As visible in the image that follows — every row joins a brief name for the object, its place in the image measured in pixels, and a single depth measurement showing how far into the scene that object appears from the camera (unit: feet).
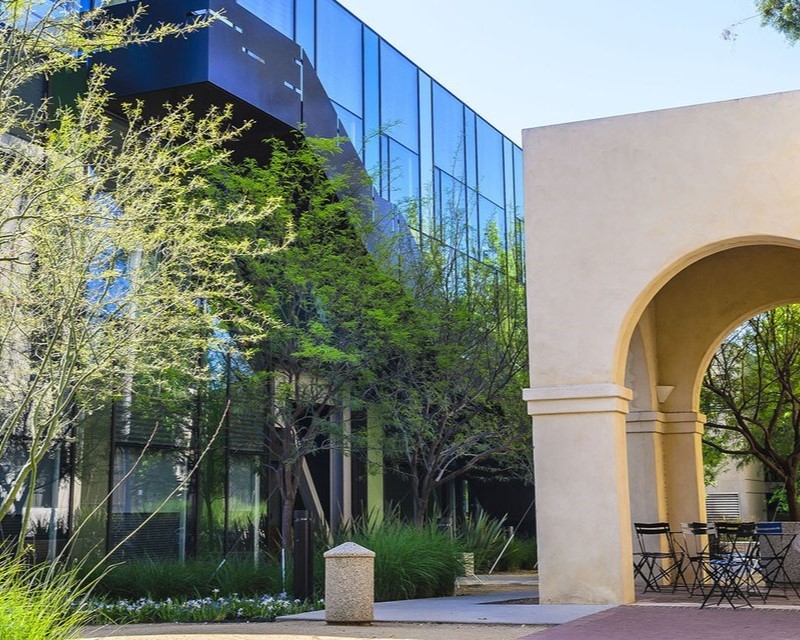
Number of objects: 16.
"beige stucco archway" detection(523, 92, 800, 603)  44.01
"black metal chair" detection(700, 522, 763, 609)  41.47
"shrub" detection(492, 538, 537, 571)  83.31
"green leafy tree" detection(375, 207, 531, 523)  65.57
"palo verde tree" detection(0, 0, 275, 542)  28.76
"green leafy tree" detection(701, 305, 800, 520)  73.77
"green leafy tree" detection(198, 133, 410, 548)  57.06
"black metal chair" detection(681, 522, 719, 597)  44.88
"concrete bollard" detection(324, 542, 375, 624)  39.24
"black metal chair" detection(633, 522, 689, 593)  49.06
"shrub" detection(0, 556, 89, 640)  22.89
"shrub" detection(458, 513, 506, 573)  74.69
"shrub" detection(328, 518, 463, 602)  50.88
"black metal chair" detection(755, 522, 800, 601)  49.03
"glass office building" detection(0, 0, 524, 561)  56.85
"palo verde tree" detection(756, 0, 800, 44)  50.14
